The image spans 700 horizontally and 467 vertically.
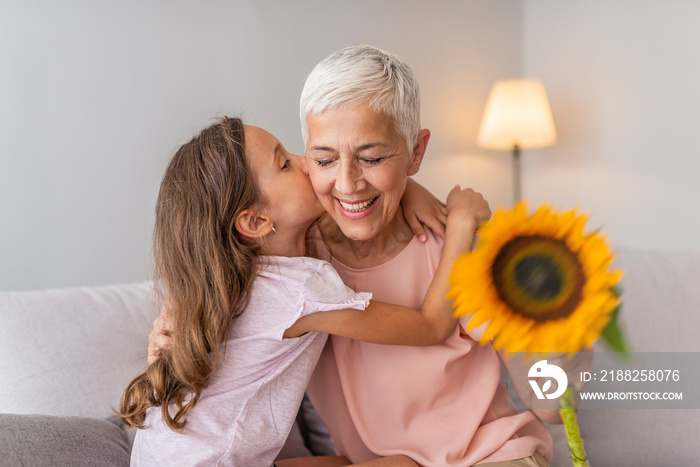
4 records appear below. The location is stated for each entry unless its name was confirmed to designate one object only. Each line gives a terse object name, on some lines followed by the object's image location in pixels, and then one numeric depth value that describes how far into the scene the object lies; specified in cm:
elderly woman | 113
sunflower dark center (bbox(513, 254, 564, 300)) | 51
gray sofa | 145
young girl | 114
